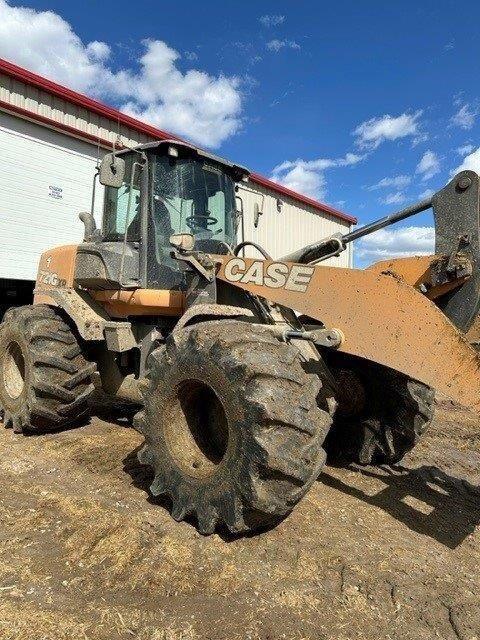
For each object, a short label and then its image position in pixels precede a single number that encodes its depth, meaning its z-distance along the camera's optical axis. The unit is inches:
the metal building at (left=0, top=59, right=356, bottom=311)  351.3
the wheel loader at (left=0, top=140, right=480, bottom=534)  113.2
